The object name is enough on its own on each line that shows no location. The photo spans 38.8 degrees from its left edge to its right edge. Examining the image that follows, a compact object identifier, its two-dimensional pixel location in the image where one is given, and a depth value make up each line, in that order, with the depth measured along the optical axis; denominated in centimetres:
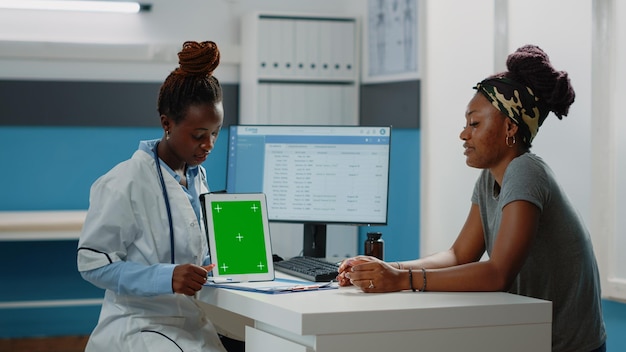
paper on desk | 194
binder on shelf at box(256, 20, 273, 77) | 418
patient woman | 191
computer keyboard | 217
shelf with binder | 418
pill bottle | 240
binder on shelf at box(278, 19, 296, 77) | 418
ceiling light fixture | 413
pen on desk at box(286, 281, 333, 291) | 196
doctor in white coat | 195
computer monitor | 262
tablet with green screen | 209
